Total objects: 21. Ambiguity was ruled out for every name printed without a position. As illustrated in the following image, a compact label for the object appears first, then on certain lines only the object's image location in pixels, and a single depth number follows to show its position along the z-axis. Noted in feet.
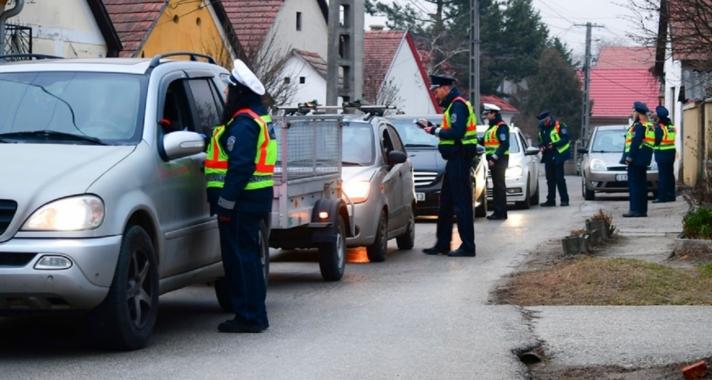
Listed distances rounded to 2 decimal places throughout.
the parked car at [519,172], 88.28
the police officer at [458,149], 52.80
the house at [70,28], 93.04
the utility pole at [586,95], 223.06
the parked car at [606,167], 98.89
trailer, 40.01
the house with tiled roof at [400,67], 195.00
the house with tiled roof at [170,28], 108.58
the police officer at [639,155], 74.43
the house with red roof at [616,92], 301.02
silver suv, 27.22
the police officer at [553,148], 92.32
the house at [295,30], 148.44
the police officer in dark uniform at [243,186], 31.60
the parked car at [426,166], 73.26
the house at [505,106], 282.56
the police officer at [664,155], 81.05
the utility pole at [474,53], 145.48
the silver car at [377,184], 49.98
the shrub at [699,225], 49.21
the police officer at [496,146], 75.87
